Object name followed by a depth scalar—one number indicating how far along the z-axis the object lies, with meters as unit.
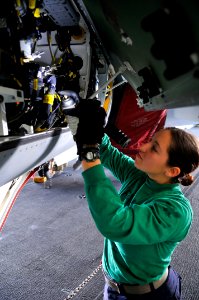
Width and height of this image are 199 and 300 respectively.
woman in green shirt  0.98
